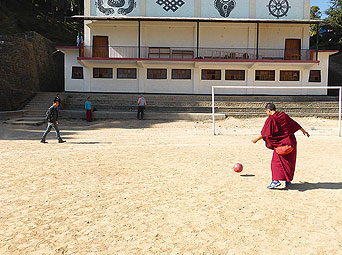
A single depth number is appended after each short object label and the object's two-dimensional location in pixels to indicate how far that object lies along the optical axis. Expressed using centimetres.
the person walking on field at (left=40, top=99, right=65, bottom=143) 1088
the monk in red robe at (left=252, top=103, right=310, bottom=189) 548
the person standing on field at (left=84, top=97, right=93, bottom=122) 1930
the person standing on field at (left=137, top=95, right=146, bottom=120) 1978
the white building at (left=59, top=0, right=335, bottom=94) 2548
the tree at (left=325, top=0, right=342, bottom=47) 3316
